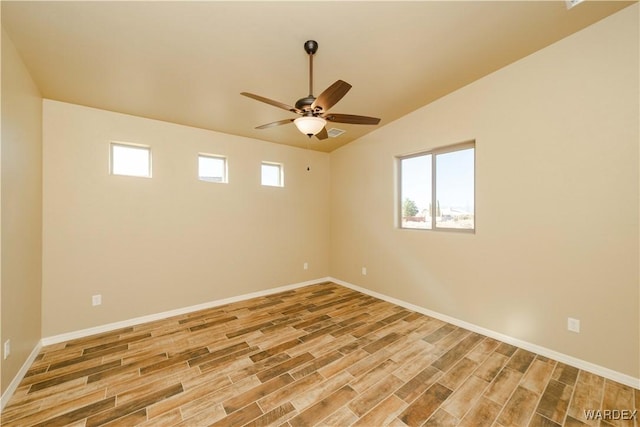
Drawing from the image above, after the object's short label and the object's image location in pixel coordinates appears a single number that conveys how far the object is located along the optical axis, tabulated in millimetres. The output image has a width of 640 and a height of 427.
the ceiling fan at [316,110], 1905
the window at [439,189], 3305
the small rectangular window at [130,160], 3303
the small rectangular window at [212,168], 3949
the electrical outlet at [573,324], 2379
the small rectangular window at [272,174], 4664
